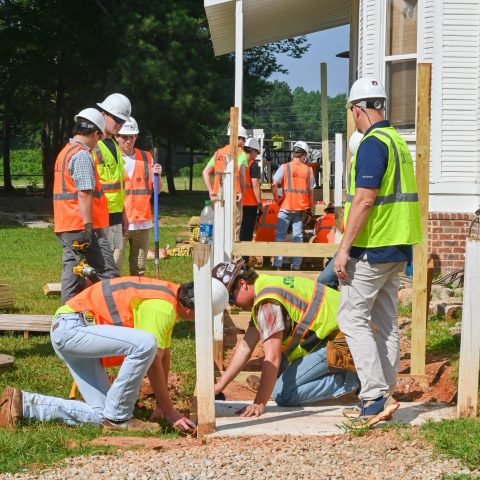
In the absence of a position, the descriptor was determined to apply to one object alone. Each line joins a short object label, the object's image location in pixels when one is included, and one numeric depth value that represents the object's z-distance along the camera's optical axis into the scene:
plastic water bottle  16.05
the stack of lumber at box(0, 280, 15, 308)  17.41
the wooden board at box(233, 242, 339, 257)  15.52
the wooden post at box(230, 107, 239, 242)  15.76
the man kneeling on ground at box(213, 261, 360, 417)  9.93
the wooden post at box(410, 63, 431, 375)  11.53
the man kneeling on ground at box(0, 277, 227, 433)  9.57
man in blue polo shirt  9.36
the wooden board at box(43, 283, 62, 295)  19.04
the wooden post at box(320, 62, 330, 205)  27.49
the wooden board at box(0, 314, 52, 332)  14.90
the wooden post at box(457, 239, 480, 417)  9.28
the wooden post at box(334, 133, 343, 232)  21.65
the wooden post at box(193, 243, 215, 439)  8.85
